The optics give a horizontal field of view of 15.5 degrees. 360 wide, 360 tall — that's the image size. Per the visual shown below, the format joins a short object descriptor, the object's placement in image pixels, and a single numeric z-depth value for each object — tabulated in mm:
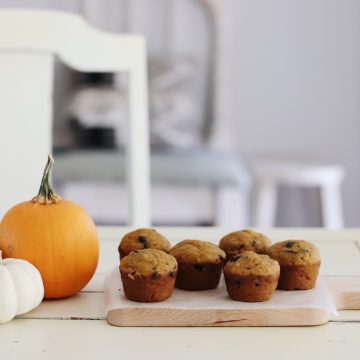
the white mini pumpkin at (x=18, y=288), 1574
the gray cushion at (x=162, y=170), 4306
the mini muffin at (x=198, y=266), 1646
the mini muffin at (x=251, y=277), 1600
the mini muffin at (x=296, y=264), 1653
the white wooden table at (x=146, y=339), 1502
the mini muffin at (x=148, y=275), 1596
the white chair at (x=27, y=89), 2287
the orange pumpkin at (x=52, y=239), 1640
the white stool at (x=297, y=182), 4812
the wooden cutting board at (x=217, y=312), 1589
